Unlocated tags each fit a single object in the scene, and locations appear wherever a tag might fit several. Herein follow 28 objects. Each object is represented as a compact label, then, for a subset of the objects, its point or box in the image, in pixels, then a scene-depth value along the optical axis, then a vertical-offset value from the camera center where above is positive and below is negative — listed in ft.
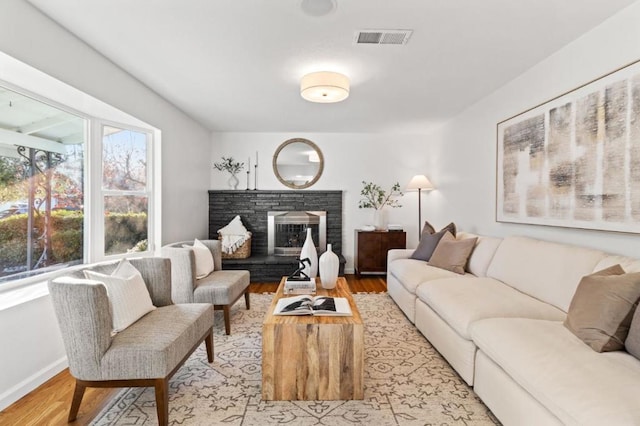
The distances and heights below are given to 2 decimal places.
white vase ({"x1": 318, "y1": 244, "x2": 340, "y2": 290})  8.67 -1.68
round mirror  17.21 +2.57
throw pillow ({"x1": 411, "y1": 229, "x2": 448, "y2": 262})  11.97 -1.42
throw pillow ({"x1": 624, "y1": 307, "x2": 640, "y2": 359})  4.54 -1.88
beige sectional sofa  3.95 -2.19
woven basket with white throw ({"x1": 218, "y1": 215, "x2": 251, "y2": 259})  15.49 -1.59
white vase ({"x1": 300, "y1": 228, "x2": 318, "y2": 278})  9.07 -1.37
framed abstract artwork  6.26 +1.26
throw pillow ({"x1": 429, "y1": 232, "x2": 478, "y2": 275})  10.44 -1.53
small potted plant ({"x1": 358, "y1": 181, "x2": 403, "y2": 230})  17.33 +0.76
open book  6.63 -2.17
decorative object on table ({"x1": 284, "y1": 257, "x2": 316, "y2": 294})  8.33 -2.05
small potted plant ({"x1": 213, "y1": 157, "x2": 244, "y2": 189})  17.13 +2.33
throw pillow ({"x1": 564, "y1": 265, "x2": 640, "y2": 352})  4.78 -1.61
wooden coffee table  6.12 -3.04
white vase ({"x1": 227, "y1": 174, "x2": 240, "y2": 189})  17.29 +1.52
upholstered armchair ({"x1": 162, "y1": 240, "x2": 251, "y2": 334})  9.16 -2.31
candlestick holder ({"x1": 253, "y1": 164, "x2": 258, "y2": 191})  17.24 +1.80
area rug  5.60 -3.77
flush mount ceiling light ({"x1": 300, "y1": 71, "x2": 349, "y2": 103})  8.85 +3.57
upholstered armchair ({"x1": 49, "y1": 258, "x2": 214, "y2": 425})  5.10 -2.34
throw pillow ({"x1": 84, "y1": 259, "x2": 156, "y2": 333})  5.84 -1.69
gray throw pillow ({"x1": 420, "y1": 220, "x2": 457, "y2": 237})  12.31 -0.80
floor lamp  15.71 +1.35
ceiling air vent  7.07 +4.05
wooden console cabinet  15.90 -1.87
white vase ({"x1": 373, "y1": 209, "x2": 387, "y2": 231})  16.46 -0.60
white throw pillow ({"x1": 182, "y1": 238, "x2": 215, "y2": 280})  10.18 -1.68
